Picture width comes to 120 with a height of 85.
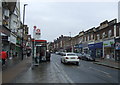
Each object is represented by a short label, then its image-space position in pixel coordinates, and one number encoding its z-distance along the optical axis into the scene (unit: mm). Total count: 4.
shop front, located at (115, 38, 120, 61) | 16528
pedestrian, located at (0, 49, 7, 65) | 8447
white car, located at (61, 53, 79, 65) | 11701
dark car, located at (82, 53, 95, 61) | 17663
